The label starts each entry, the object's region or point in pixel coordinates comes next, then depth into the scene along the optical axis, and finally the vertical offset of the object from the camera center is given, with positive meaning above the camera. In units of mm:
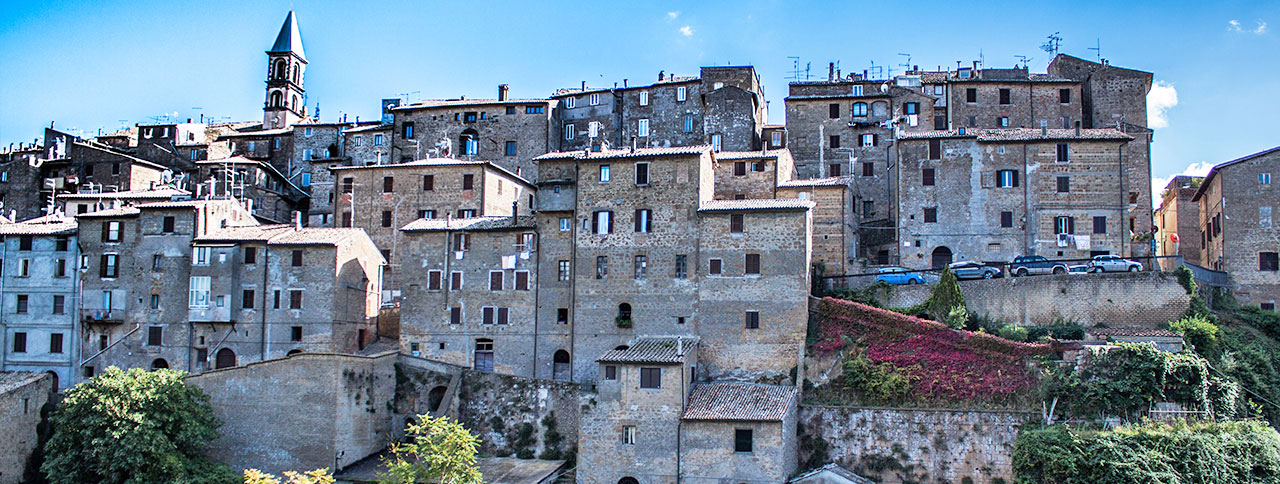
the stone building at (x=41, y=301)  52281 -1103
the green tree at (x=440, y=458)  37531 -6467
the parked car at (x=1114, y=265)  47969 +1130
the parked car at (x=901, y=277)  48781 +490
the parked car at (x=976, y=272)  47938 +744
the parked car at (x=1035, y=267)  48562 +1028
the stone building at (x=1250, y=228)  50938 +3129
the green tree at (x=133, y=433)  42125 -6358
